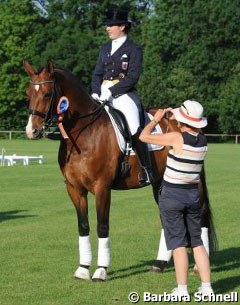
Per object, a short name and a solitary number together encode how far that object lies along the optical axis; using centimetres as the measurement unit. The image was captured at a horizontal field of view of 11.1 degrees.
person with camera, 1365
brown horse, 1626
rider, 1722
